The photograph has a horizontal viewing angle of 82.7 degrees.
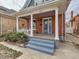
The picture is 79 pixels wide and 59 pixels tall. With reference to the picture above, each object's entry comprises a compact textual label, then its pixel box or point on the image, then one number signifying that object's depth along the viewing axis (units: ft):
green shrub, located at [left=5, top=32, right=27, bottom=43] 14.57
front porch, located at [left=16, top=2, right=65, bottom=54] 11.05
